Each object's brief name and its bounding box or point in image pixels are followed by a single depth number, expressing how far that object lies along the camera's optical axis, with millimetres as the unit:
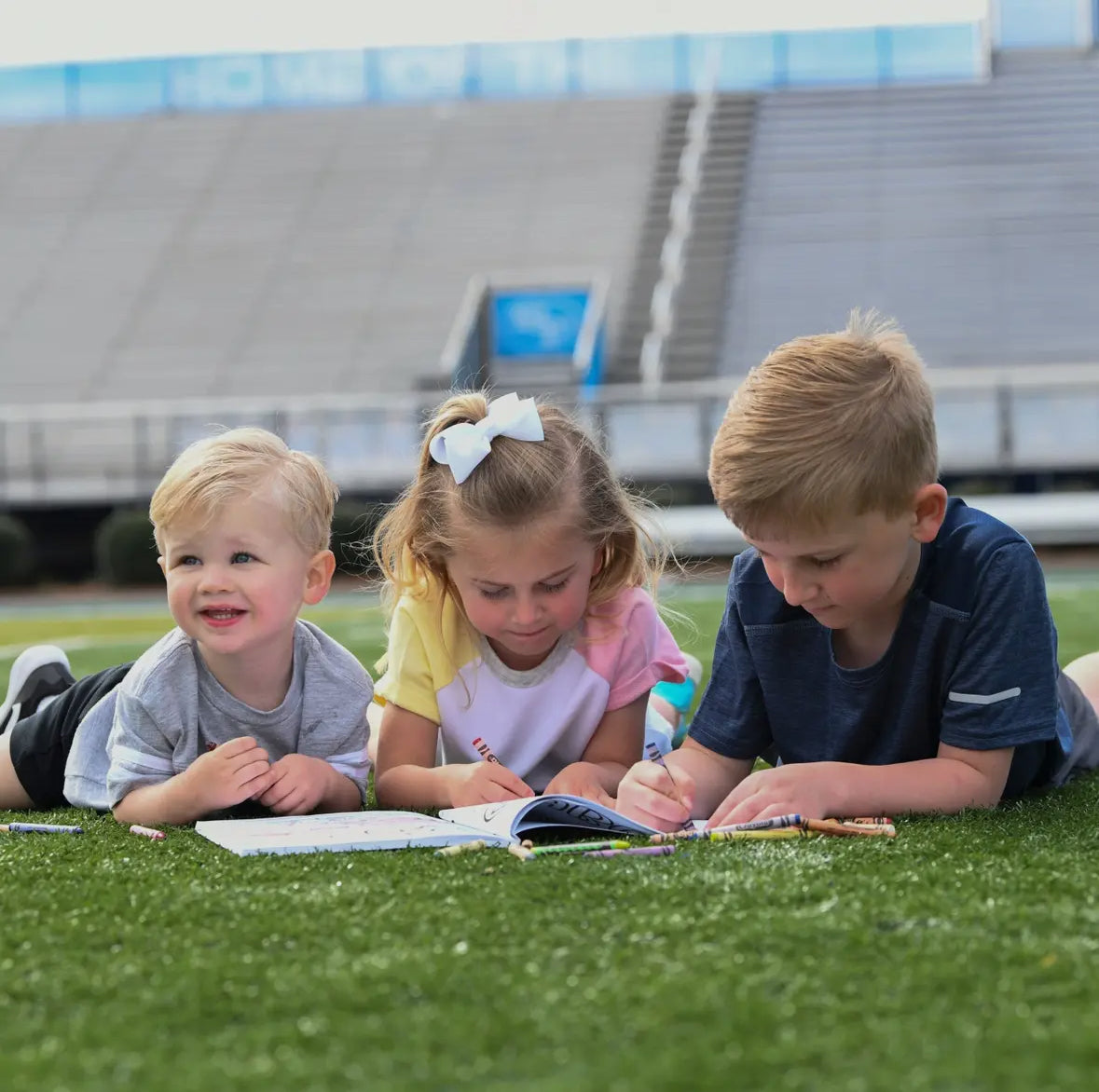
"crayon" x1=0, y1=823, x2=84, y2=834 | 2662
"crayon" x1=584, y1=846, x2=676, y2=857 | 2193
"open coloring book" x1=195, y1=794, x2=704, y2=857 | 2293
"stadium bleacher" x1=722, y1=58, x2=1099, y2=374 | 18844
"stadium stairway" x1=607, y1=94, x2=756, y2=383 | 18734
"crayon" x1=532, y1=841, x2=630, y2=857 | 2197
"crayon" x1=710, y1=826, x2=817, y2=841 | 2307
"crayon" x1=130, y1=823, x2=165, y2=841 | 2514
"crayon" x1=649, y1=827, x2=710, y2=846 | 2320
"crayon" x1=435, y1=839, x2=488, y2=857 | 2221
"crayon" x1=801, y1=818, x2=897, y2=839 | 2309
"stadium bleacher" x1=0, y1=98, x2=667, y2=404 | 19922
